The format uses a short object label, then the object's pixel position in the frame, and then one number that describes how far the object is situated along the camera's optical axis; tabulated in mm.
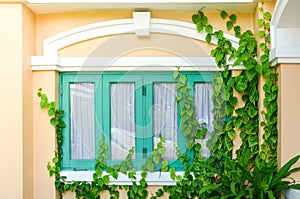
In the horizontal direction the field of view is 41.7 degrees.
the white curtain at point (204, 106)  4805
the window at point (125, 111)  4828
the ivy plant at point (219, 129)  4426
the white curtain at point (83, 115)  4871
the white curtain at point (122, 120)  4855
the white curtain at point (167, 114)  4844
